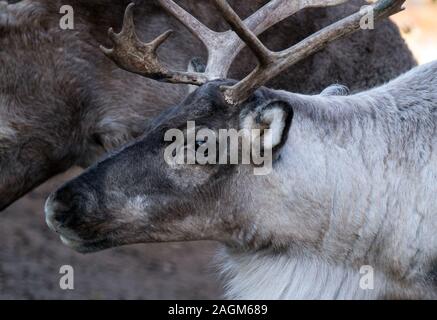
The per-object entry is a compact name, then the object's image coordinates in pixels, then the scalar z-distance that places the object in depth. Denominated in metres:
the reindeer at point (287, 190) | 3.75
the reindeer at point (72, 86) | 4.68
